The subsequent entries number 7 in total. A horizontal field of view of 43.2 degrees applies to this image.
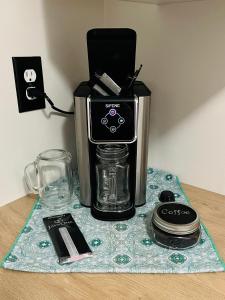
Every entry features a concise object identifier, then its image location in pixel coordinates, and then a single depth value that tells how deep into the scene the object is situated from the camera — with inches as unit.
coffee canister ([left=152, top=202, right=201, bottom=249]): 22.0
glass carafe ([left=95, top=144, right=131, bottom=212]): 26.5
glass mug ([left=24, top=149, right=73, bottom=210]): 29.3
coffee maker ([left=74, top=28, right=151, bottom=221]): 23.1
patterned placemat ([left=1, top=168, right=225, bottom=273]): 20.9
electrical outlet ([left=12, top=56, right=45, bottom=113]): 26.6
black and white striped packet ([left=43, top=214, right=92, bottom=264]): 21.7
